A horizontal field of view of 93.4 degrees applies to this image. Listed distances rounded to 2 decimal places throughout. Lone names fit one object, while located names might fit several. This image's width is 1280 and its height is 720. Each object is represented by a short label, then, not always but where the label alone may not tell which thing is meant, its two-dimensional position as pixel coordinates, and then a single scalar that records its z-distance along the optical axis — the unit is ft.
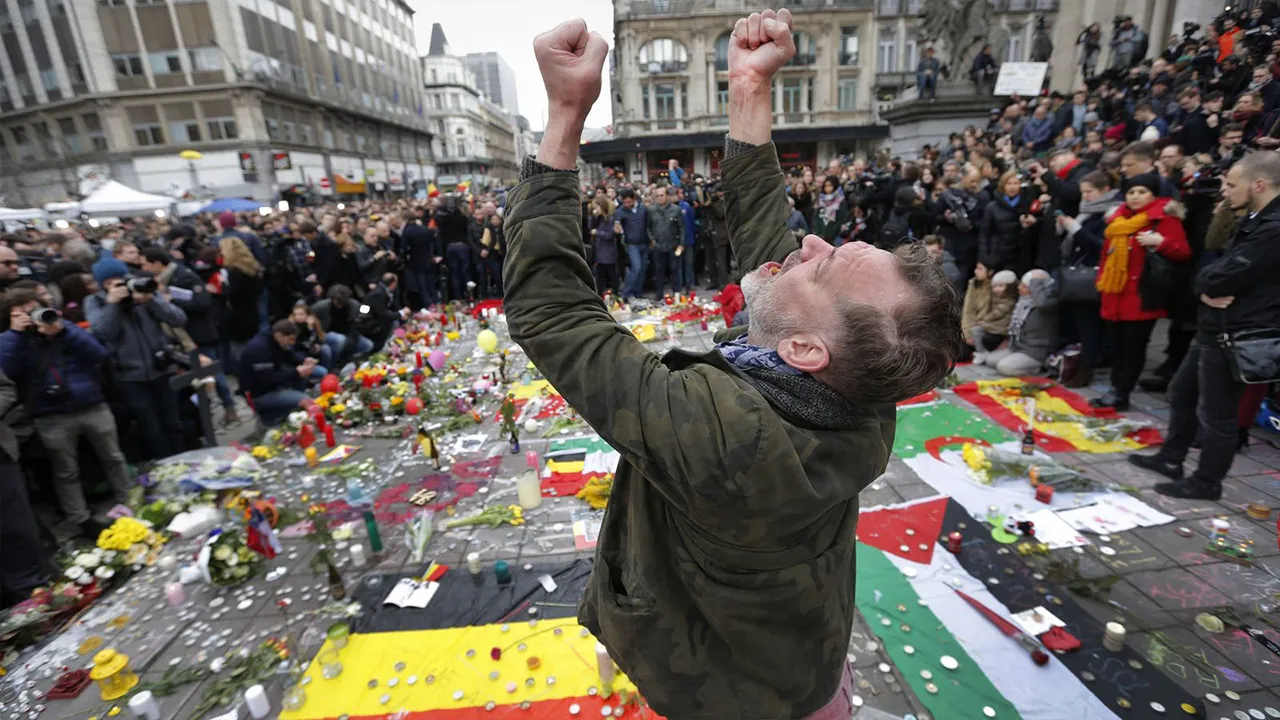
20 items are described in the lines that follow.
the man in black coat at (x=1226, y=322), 11.86
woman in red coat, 16.74
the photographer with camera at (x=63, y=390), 14.05
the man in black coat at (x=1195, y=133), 27.48
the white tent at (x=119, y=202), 57.47
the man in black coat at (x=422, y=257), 38.27
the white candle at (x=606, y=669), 9.89
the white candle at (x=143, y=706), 9.71
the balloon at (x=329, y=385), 22.74
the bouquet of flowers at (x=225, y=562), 13.28
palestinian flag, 9.27
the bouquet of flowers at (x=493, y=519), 14.99
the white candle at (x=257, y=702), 9.68
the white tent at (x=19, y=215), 55.77
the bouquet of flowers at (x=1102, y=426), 17.37
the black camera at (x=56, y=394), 14.94
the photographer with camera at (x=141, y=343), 17.33
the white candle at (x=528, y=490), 15.46
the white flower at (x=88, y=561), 13.70
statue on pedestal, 46.37
